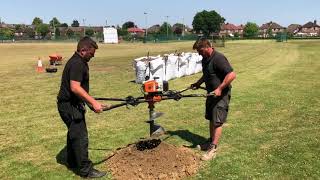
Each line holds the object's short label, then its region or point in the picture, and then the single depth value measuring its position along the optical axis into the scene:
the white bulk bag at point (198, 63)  23.79
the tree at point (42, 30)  194.50
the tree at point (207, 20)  196.62
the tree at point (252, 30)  197.59
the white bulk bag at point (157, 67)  18.61
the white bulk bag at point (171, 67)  19.86
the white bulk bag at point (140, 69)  18.59
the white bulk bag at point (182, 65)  21.41
